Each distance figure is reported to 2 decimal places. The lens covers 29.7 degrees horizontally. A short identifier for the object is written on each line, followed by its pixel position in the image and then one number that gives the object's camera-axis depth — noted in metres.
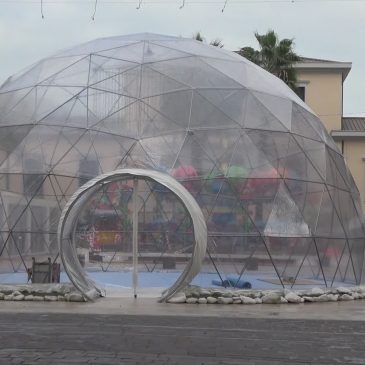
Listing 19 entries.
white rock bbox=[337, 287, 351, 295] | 15.26
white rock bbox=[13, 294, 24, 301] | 14.28
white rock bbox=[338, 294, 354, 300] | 15.16
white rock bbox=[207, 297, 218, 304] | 14.04
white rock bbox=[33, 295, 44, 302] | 14.26
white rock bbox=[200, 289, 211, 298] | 14.16
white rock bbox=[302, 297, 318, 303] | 14.54
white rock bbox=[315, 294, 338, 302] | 14.70
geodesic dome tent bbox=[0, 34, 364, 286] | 14.90
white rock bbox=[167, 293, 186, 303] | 14.00
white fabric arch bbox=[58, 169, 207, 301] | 13.70
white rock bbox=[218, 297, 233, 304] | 13.97
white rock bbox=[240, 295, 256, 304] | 14.03
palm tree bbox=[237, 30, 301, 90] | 28.34
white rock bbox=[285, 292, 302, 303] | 14.33
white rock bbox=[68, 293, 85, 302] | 14.08
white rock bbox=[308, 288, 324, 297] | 14.71
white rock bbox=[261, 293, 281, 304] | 14.16
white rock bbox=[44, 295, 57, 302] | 14.24
